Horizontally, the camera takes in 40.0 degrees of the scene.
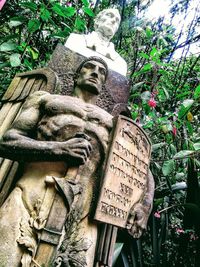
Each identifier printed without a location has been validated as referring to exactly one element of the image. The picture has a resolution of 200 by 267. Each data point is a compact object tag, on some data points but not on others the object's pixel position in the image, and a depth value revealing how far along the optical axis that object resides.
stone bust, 2.62
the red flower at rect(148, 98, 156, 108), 3.03
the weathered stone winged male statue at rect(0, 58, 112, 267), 1.36
